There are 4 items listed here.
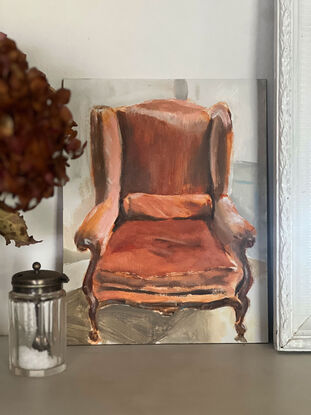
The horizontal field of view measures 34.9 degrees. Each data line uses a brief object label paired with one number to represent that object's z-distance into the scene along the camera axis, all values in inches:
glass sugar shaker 37.4
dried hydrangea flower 25.9
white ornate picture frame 41.1
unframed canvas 43.8
